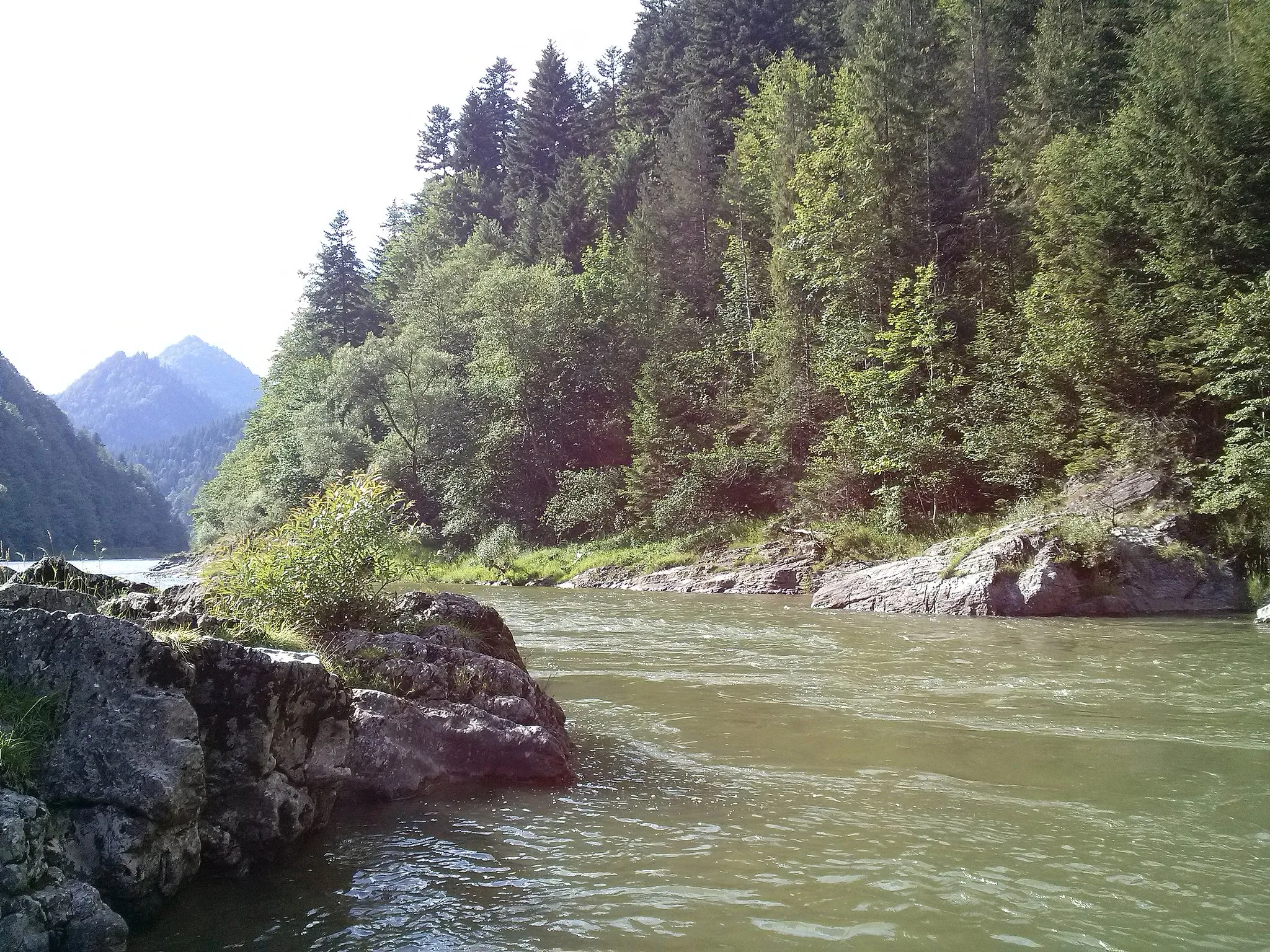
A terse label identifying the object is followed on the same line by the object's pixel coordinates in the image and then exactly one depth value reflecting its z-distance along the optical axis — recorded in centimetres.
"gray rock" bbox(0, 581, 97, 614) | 609
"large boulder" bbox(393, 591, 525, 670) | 1012
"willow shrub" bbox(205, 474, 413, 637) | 905
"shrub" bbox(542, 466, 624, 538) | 4194
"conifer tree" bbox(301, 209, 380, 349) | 7256
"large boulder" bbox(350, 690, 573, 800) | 784
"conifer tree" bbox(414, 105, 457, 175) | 8762
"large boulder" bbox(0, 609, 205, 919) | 505
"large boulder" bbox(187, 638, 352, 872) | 613
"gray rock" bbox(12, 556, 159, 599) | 729
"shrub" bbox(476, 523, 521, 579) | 4125
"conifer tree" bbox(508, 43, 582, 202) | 7206
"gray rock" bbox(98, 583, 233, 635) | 702
